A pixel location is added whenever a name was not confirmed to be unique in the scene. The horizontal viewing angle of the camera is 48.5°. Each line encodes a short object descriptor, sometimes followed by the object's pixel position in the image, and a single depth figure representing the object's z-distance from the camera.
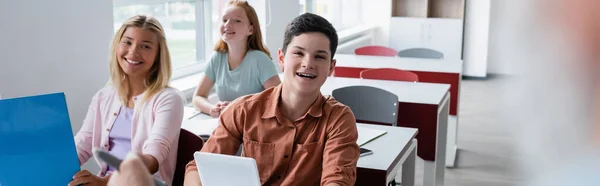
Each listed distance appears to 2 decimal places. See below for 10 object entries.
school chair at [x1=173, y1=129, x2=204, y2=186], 2.02
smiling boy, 1.68
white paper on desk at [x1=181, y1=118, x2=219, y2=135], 2.53
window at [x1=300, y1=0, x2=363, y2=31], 6.90
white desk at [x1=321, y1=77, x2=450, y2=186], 3.23
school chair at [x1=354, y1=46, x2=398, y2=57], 5.27
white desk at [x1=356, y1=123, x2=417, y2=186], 2.02
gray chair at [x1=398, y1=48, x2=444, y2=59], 5.20
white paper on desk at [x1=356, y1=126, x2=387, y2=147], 2.34
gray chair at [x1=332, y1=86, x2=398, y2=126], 3.06
